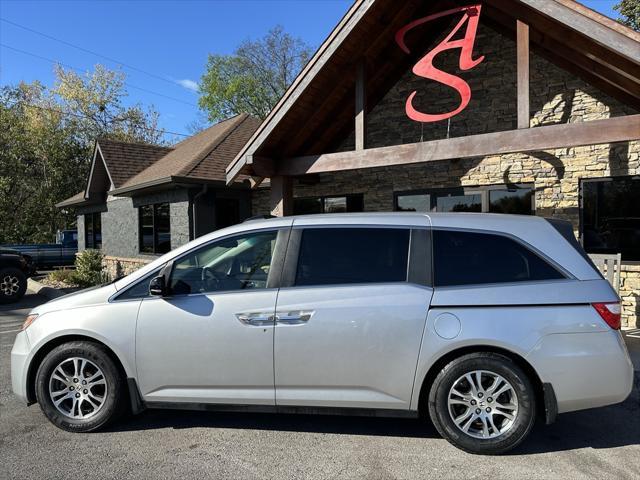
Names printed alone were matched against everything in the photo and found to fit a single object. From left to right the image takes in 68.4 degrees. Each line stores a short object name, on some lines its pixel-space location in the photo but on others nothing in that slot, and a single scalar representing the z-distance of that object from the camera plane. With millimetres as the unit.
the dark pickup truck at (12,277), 11070
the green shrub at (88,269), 13530
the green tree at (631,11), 15197
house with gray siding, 11820
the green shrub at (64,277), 13492
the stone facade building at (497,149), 7402
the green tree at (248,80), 35250
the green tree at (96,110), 32844
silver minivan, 3412
